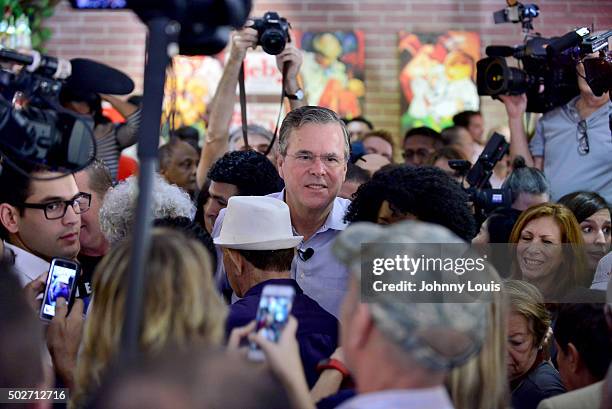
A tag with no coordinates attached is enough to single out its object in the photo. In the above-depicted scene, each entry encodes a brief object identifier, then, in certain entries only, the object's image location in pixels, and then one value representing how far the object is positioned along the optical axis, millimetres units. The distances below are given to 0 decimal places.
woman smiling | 4328
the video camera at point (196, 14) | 2123
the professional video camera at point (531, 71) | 5121
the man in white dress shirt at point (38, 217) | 3537
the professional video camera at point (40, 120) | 2805
